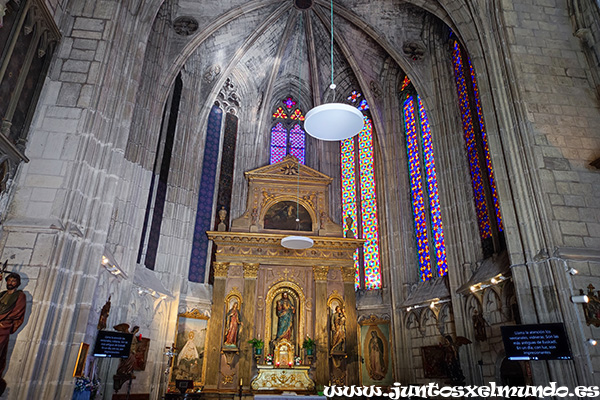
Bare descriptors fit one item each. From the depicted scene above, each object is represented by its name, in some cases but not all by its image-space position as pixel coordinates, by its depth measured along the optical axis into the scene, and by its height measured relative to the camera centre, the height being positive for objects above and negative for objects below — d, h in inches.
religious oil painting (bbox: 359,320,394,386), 593.3 +38.9
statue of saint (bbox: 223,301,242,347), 585.5 +69.3
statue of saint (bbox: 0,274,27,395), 273.4 +38.8
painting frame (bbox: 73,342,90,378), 307.4 +11.6
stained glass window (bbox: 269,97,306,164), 797.9 +426.2
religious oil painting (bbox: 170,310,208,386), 569.0 +40.4
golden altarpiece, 574.9 +118.9
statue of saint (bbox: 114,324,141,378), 400.8 +13.2
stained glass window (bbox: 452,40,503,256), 491.5 +261.3
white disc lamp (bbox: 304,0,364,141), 317.4 +184.5
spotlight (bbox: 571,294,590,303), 329.0 +62.0
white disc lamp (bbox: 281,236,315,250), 563.4 +171.1
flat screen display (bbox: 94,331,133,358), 344.8 +25.6
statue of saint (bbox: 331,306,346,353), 600.1 +69.4
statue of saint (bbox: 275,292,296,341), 604.4 +83.9
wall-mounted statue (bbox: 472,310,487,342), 450.3 +57.1
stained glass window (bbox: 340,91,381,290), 683.4 +284.8
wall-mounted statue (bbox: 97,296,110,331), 370.2 +49.9
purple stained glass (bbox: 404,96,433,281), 605.6 +265.9
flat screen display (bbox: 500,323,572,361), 316.8 +30.8
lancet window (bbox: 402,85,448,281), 589.3 +255.9
